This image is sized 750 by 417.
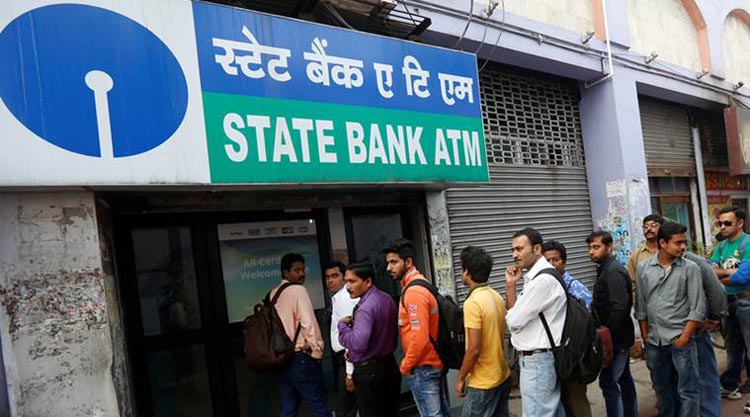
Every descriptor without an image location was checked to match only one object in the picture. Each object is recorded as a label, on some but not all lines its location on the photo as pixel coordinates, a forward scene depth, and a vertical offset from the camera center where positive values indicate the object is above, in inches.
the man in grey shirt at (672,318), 139.5 -41.4
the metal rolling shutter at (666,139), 341.4 +27.7
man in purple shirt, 137.0 -36.9
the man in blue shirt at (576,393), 131.6 -55.4
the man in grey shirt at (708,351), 141.9 -53.9
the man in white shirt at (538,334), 118.9 -35.2
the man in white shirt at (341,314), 154.2 -31.4
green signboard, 135.0 +35.3
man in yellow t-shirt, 125.3 -37.5
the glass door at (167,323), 149.8 -27.4
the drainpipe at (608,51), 280.5 +76.3
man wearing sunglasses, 177.3 -45.4
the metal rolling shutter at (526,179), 237.8 +7.7
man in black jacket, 148.9 -40.0
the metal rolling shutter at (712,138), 392.5 +27.3
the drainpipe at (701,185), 379.6 -9.4
